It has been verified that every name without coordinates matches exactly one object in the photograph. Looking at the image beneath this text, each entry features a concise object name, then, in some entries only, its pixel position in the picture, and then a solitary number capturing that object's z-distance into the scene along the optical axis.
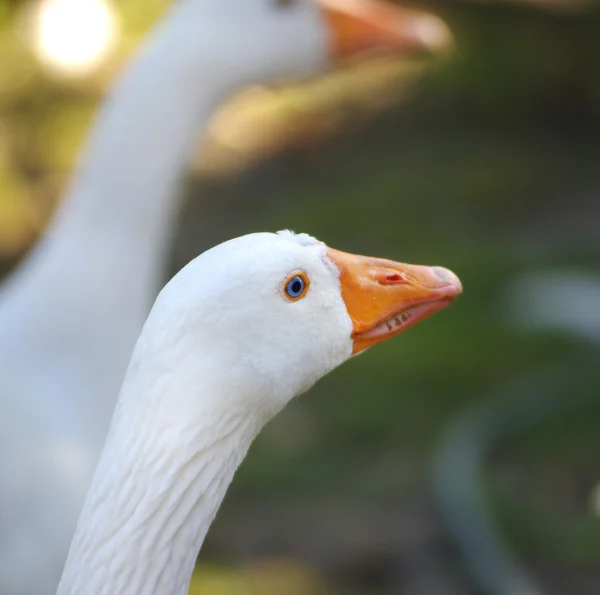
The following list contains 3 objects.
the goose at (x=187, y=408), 1.52
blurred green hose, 3.66
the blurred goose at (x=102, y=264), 2.47
